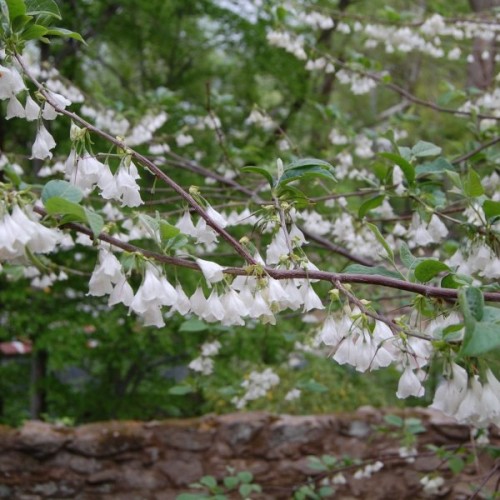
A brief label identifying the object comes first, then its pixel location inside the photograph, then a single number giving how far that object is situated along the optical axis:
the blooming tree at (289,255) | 0.95
